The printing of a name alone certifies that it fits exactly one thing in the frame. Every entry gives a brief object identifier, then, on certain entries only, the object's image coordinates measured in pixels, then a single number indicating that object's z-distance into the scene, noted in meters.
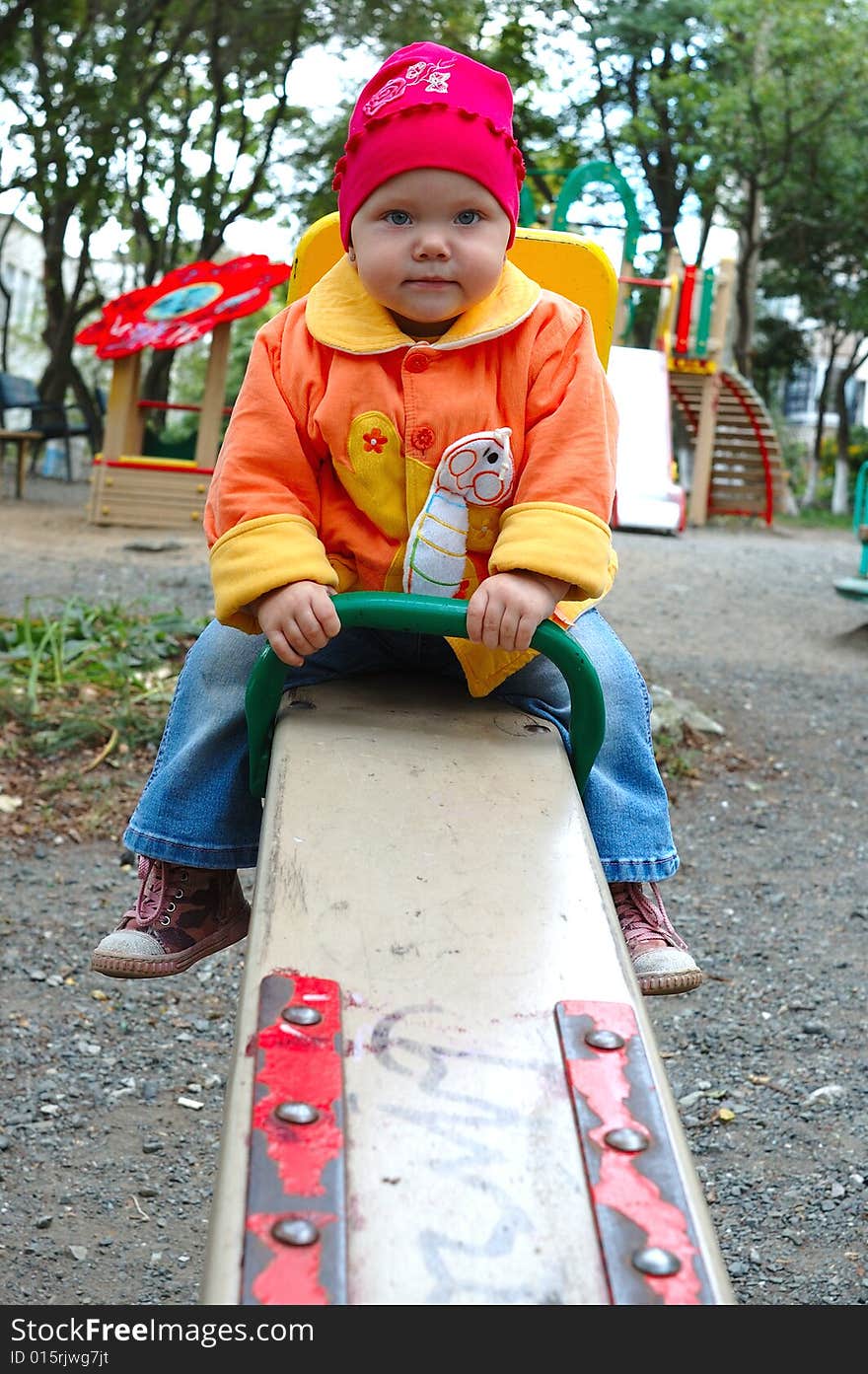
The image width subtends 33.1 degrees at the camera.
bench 11.72
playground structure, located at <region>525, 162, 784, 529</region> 9.77
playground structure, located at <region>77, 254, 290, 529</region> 8.91
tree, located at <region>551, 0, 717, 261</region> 16.17
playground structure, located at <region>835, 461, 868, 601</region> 7.32
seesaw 1.02
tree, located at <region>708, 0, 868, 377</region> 14.84
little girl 1.71
